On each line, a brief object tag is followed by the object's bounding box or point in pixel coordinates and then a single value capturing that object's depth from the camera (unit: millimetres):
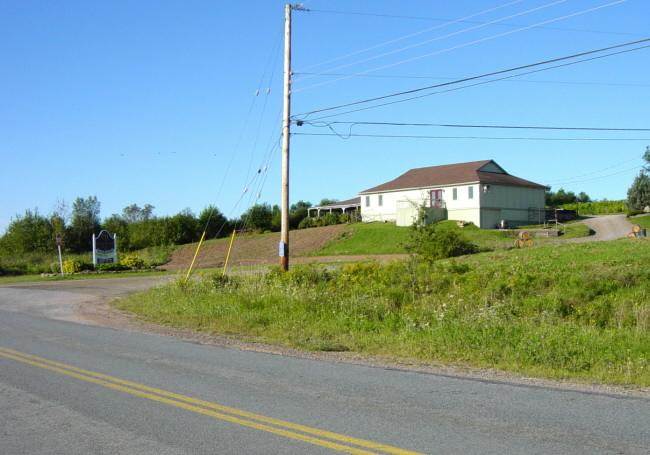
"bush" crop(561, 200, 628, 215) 83725
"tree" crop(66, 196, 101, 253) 72438
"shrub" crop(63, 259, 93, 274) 41562
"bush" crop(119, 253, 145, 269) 44250
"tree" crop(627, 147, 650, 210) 71438
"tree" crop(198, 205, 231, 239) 73750
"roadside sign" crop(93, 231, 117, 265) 43841
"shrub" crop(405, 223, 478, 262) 32897
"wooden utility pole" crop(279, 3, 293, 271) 23297
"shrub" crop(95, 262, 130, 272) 42469
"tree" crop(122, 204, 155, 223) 107362
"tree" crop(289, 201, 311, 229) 73250
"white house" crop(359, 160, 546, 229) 55719
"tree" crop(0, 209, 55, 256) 65938
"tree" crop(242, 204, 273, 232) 71250
